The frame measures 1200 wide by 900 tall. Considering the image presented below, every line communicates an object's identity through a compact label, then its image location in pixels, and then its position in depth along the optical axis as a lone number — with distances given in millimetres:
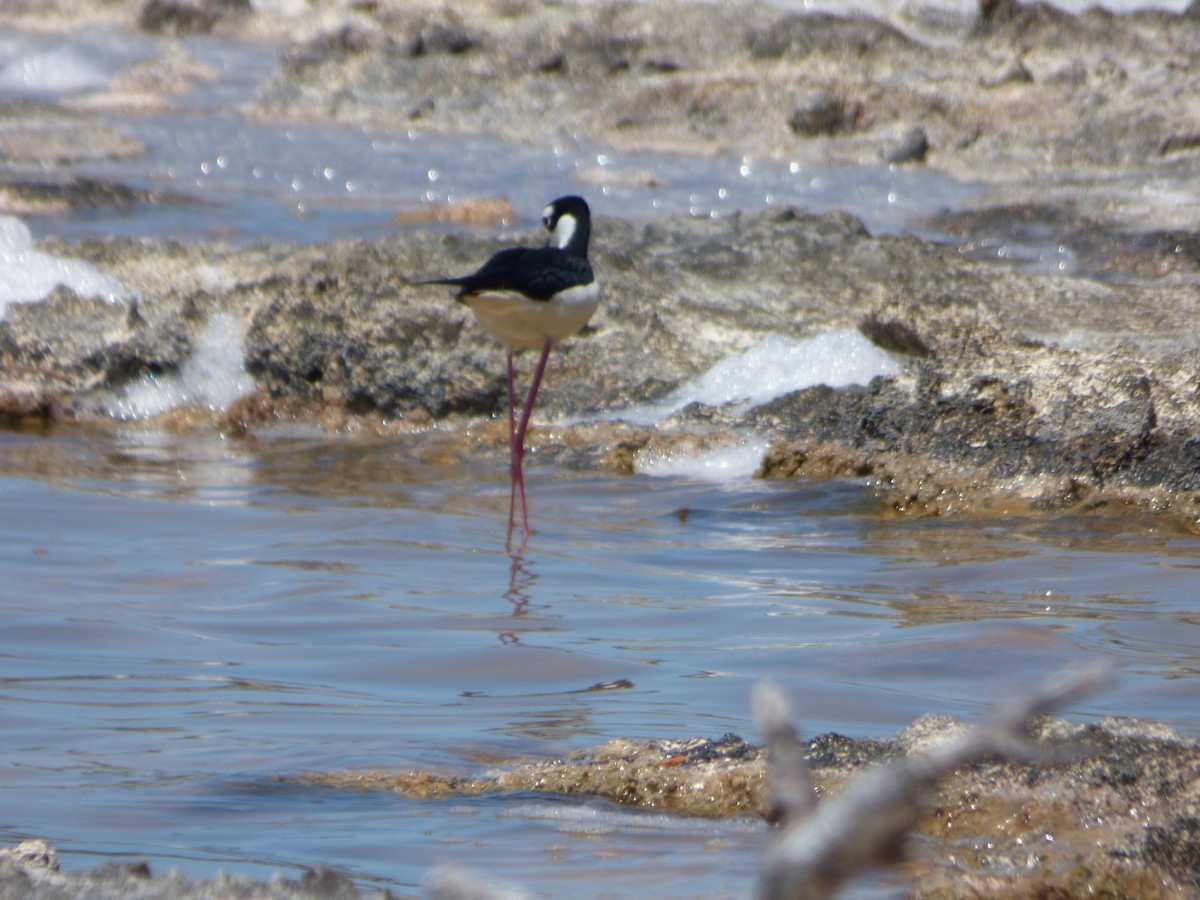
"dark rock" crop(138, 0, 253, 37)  47687
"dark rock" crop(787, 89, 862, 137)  32531
